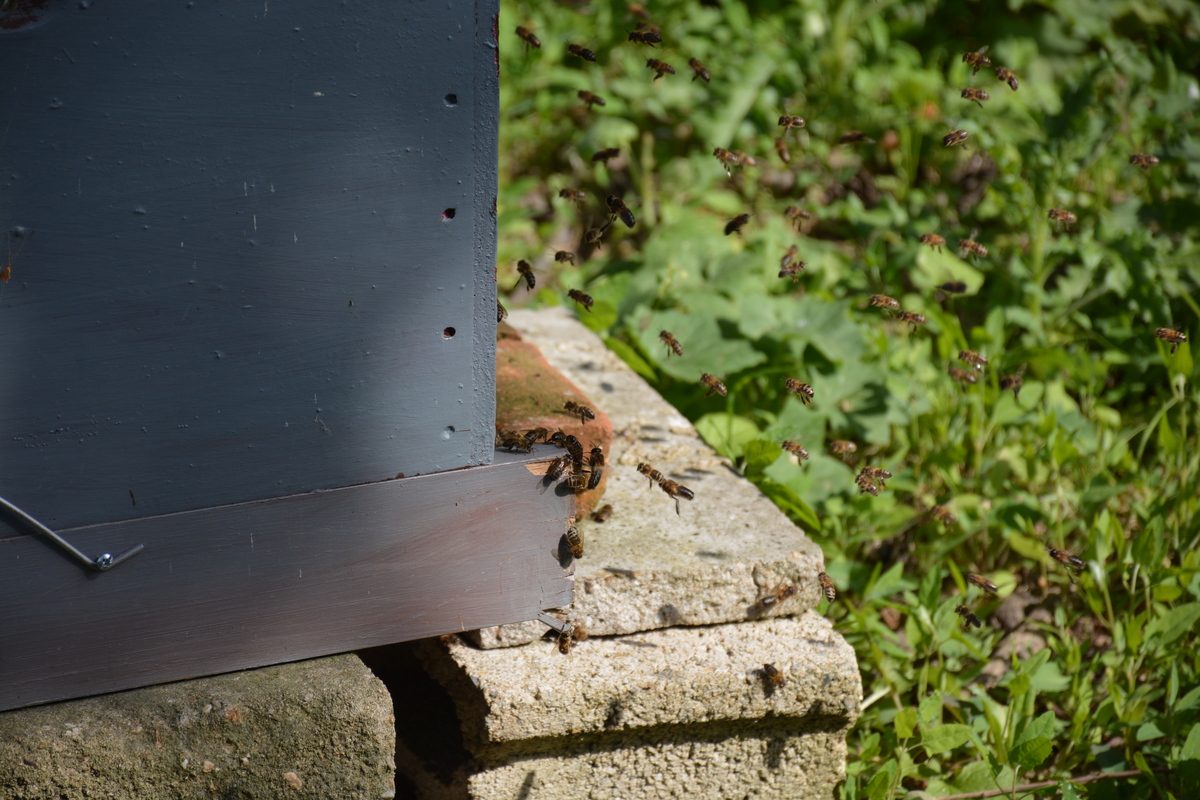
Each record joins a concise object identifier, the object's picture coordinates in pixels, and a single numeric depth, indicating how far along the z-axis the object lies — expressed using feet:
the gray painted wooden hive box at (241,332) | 8.89
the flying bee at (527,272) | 15.50
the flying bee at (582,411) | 13.64
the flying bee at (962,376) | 18.89
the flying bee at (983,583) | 15.65
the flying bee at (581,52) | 16.86
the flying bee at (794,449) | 16.78
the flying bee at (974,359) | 17.92
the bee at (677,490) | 14.03
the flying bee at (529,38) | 19.25
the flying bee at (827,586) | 13.33
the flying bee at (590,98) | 19.04
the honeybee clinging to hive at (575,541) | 12.03
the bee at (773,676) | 12.35
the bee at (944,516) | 17.25
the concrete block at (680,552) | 12.64
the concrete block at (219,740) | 10.08
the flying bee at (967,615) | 14.38
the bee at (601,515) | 13.97
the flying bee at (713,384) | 17.56
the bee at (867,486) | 16.74
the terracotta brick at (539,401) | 13.47
